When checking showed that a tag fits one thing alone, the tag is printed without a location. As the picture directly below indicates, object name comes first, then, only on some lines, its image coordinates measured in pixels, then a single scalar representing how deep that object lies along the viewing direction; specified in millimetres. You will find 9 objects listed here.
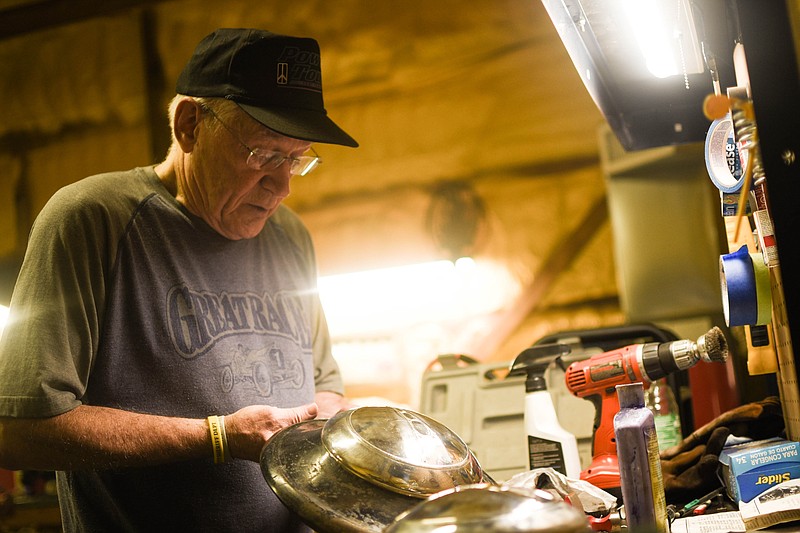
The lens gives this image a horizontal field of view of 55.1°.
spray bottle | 1945
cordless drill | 1646
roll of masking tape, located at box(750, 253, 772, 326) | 1421
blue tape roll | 1423
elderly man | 1509
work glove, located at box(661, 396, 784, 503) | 1581
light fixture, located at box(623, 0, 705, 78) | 1491
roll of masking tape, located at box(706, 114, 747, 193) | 1434
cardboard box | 1337
